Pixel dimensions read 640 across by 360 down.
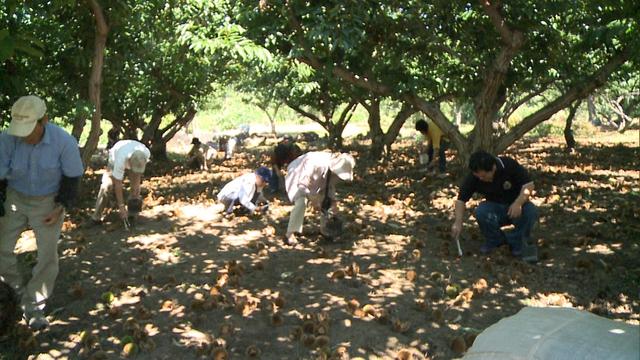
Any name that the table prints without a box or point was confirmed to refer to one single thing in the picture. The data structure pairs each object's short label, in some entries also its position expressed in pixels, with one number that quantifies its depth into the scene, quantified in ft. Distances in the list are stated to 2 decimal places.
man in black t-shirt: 18.86
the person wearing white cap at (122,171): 23.68
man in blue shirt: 13.37
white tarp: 6.34
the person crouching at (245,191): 27.89
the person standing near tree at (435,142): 37.63
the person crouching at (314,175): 20.49
